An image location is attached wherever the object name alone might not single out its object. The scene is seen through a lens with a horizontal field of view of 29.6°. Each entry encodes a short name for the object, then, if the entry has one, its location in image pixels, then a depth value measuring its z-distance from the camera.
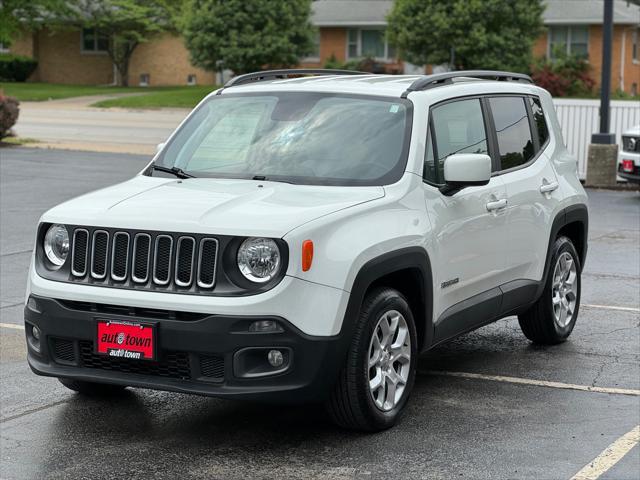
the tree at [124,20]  53.41
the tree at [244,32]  43.59
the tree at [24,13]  45.56
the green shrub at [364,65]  49.34
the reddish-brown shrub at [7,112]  26.48
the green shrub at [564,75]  43.12
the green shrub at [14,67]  57.69
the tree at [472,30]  40.97
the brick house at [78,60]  58.12
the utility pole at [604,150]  20.45
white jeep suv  5.67
